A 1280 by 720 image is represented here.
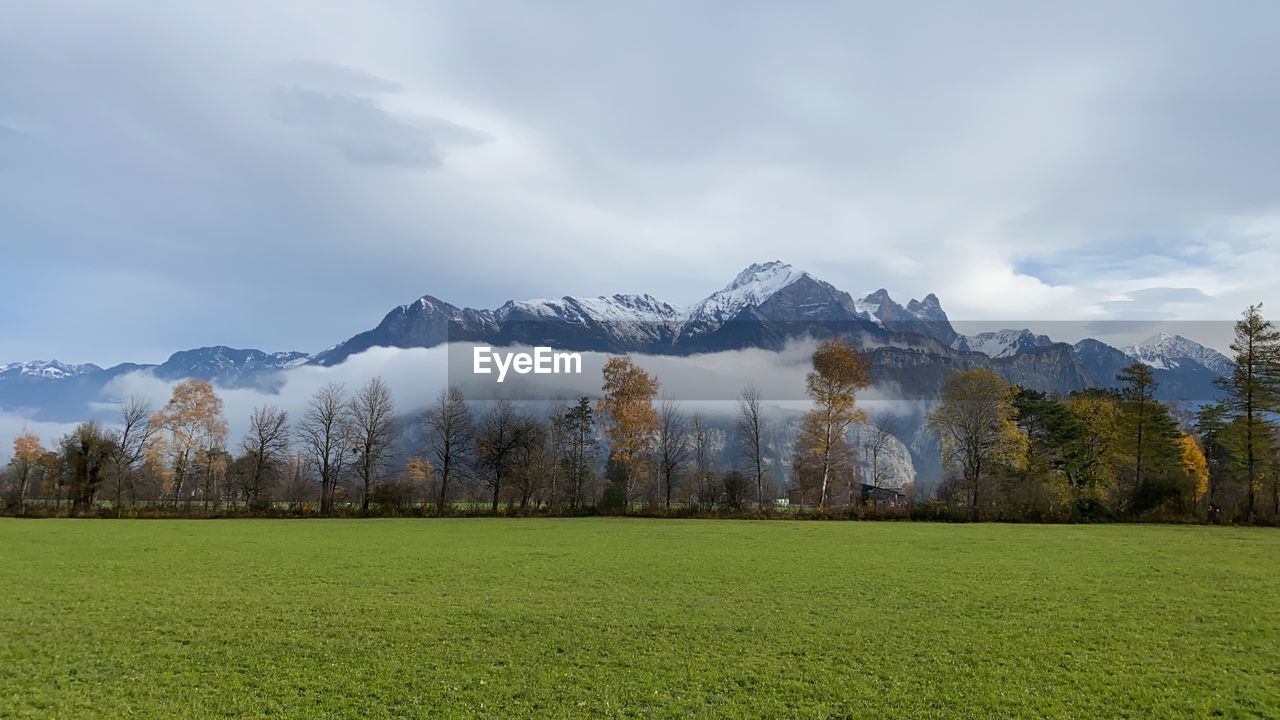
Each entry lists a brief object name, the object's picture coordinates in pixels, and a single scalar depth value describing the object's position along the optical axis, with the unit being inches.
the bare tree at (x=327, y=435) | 2815.0
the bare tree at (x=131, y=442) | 2679.6
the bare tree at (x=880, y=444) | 4244.6
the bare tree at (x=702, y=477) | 2613.2
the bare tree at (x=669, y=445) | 2785.4
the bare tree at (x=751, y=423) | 2894.9
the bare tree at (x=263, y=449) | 2800.2
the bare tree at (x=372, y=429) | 2800.2
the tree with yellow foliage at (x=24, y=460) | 2694.4
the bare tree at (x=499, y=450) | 2864.2
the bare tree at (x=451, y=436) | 2891.2
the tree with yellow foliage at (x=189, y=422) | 2856.8
